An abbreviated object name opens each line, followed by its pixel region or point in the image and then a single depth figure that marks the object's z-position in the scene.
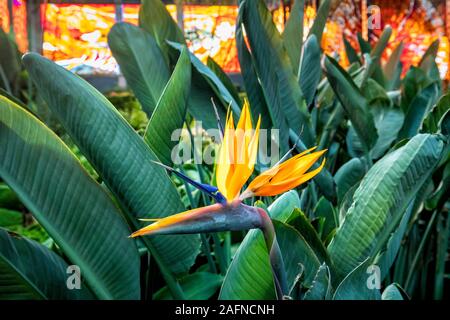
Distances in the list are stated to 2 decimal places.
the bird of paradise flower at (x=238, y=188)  0.42
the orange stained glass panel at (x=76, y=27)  4.03
